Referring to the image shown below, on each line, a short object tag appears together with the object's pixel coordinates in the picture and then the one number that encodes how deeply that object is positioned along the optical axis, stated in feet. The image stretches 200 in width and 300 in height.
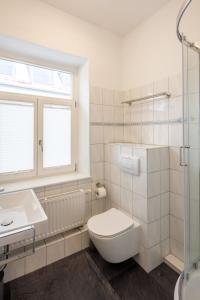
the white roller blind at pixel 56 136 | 6.50
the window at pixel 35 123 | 5.80
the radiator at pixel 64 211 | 5.57
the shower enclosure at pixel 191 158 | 4.05
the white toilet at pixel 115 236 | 4.81
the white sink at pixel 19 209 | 4.13
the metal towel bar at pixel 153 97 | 5.52
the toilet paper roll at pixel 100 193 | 6.51
